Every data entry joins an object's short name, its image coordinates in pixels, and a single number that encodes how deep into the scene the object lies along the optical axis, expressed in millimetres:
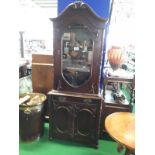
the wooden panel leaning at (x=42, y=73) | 2723
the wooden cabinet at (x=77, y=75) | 2125
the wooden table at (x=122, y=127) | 1463
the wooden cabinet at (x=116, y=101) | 2383
